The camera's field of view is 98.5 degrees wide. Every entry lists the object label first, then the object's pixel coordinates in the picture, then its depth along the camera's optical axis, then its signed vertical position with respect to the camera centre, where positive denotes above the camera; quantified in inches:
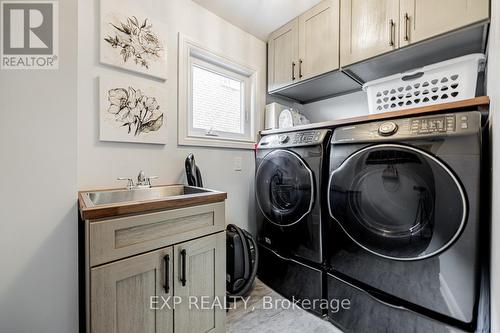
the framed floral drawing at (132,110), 51.4 +13.5
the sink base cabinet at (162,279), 31.8 -20.2
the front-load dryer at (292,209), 55.7 -13.0
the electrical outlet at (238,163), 79.5 +0.3
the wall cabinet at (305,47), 63.6 +39.4
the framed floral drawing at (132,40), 51.2 +31.4
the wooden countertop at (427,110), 36.7 +10.6
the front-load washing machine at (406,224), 35.3 -11.3
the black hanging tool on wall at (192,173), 62.7 -2.8
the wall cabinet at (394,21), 42.7 +32.6
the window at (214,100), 66.1 +22.7
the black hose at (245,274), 63.9 -32.5
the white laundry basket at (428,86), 43.8 +18.4
